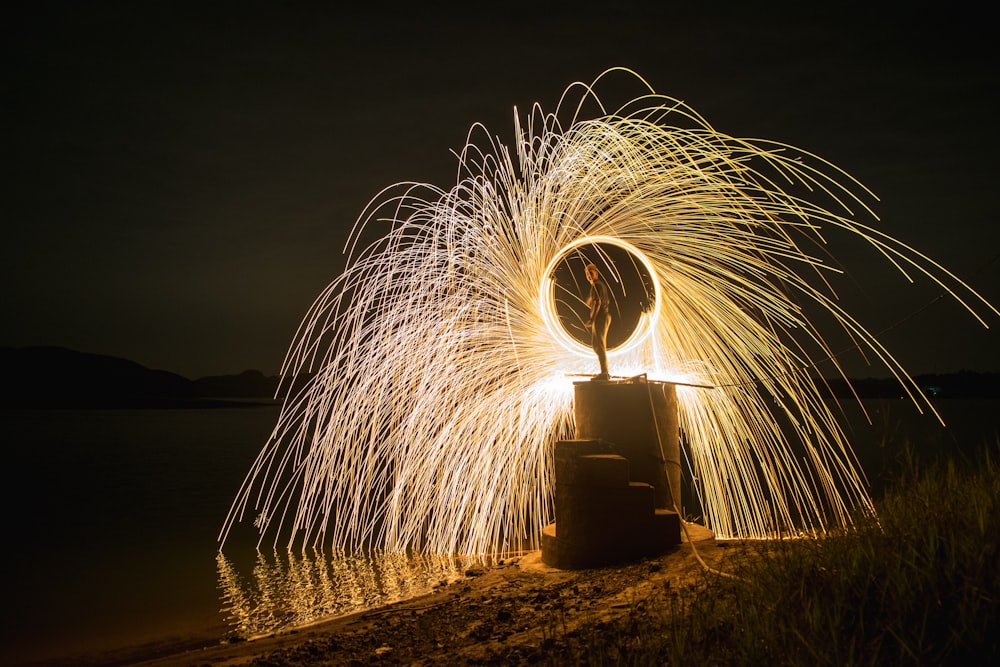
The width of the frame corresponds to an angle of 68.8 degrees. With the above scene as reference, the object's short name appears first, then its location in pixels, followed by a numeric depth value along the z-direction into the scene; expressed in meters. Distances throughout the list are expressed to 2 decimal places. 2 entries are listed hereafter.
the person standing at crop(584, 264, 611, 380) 7.54
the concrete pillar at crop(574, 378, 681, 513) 7.14
